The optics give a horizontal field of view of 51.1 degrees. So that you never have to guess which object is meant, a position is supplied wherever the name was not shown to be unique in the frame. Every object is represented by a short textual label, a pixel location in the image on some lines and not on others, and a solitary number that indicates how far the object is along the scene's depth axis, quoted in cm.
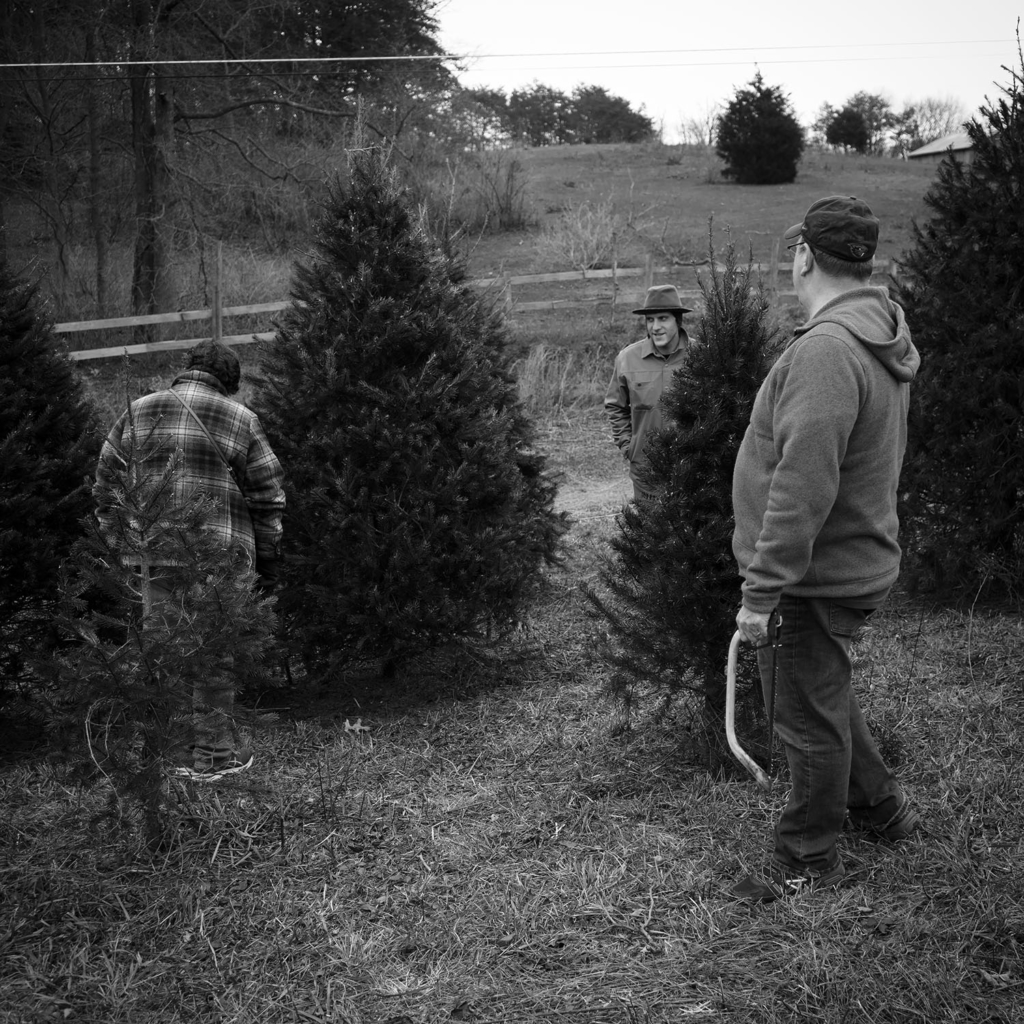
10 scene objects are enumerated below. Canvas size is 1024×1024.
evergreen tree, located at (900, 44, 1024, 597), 582
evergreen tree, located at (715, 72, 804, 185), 3403
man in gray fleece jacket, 306
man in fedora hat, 729
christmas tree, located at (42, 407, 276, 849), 339
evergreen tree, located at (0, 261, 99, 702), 489
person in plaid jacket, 473
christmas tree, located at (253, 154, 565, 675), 527
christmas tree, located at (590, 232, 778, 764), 421
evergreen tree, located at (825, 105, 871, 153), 4812
